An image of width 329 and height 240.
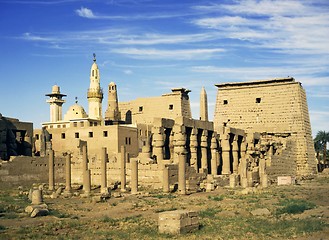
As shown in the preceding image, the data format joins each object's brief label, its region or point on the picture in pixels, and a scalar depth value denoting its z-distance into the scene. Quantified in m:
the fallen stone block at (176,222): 15.78
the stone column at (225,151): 42.09
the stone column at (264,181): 36.25
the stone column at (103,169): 32.21
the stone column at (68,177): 33.08
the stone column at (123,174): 31.84
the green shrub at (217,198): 26.33
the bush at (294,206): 20.59
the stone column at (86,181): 31.14
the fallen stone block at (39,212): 20.63
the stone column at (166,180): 30.35
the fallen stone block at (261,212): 20.03
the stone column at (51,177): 33.78
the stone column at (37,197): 24.28
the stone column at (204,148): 39.75
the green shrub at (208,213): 19.84
